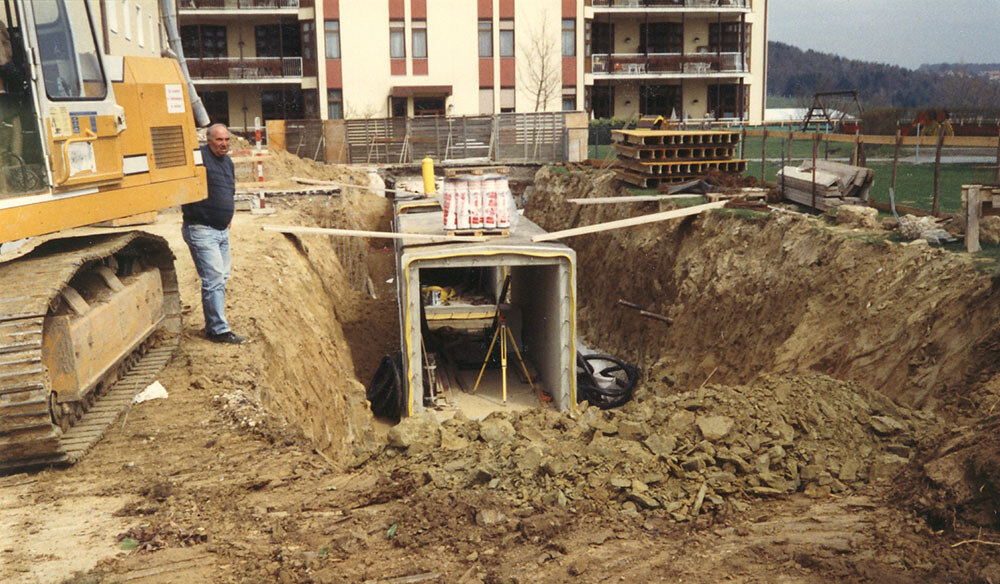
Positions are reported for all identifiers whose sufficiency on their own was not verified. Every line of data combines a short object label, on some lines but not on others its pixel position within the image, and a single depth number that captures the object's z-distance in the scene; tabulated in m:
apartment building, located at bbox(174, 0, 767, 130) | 43.72
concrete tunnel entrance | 13.48
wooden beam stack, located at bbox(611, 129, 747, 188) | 19.83
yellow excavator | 6.17
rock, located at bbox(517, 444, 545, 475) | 6.53
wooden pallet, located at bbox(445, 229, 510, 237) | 14.17
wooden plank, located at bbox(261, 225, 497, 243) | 13.95
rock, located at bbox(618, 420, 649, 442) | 7.21
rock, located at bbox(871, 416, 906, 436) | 7.05
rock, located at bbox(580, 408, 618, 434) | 7.49
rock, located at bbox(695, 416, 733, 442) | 6.93
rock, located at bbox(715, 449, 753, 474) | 6.49
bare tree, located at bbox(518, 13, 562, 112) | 44.84
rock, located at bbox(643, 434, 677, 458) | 6.79
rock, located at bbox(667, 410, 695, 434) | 7.21
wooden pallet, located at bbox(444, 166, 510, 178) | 24.44
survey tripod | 14.91
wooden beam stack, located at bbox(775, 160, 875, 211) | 15.43
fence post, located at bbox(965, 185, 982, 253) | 10.89
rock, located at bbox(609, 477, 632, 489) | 6.21
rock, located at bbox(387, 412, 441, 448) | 7.40
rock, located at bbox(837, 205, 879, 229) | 13.18
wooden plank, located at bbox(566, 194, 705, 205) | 17.90
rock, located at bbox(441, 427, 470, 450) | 7.36
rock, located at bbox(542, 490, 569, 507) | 6.05
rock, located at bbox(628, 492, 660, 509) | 6.06
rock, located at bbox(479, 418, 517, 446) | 7.51
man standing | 9.38
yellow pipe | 23.00
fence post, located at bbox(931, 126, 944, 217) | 13.06
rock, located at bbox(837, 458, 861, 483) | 6.39
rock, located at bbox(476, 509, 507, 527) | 5.73
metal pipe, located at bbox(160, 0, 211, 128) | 9.71
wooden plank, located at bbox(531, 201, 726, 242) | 14.34
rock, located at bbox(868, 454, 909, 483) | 6.33
